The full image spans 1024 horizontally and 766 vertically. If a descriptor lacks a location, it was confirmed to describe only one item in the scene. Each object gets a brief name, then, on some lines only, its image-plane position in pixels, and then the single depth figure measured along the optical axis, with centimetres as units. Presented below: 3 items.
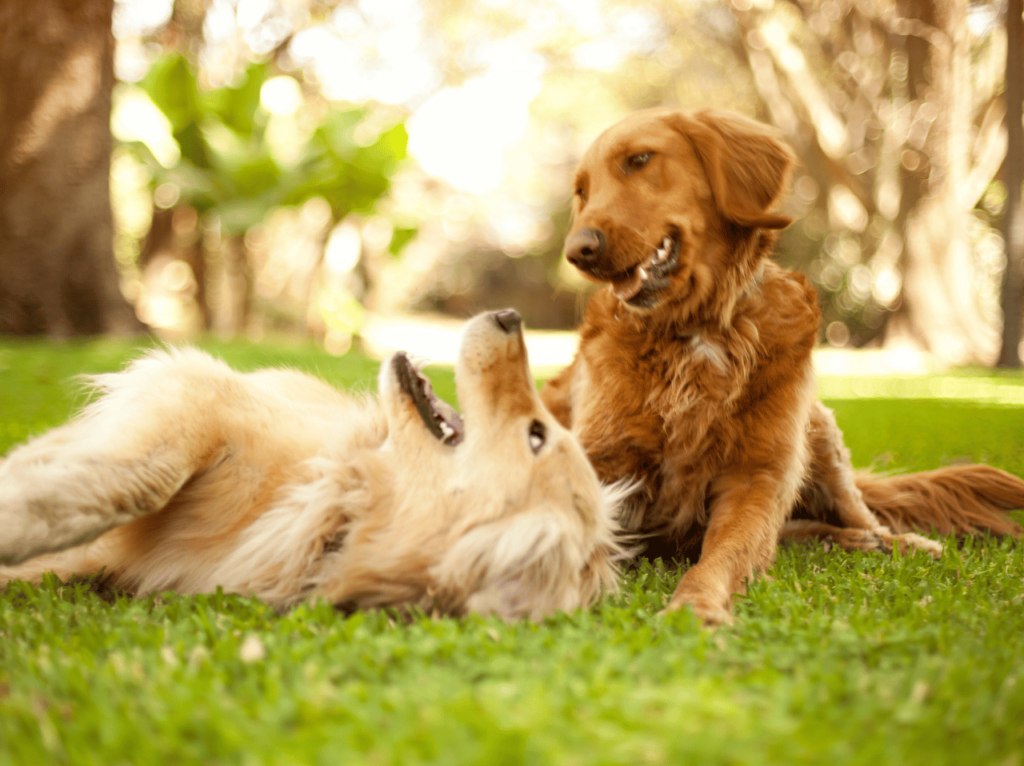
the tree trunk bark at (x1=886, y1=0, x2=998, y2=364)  1360
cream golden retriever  210
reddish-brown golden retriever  290
